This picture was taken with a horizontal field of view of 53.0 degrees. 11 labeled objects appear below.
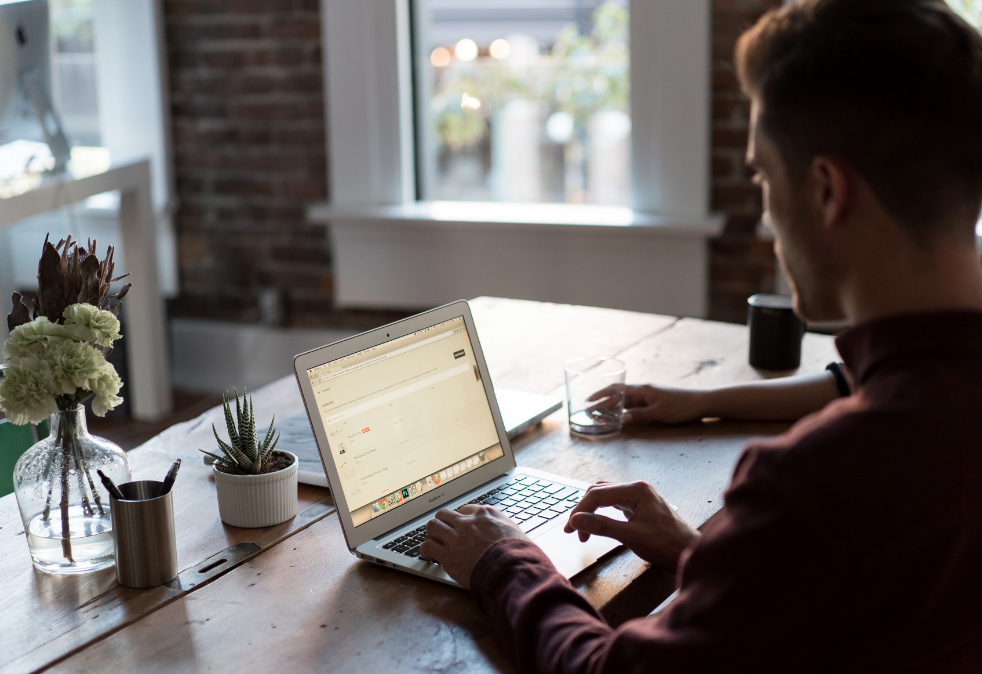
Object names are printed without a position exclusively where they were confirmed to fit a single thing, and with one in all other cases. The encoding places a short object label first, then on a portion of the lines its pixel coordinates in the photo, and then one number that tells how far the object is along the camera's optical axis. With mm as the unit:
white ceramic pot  1238
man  748
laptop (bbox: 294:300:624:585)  1164
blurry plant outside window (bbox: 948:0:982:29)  2825
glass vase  1135
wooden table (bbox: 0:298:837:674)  975
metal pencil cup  1084
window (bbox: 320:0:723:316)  3062
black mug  1822
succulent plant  1245
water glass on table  1569
